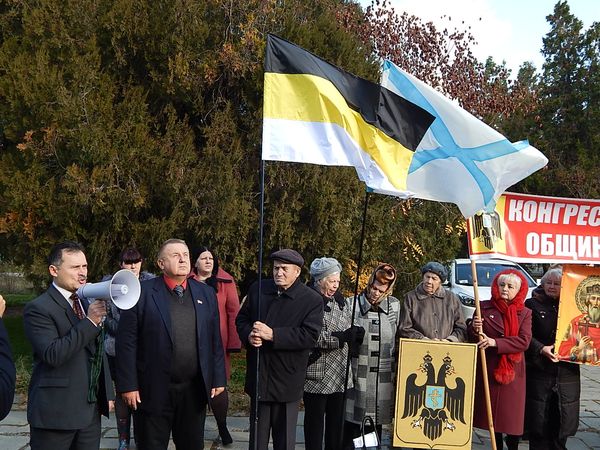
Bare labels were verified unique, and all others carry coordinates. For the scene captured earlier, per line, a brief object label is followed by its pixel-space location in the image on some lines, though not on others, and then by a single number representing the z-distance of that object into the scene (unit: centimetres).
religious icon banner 570
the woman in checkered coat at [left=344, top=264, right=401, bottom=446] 566
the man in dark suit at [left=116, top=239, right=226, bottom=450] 456
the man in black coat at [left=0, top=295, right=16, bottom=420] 254
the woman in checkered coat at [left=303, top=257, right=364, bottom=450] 548
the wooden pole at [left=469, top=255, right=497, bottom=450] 528
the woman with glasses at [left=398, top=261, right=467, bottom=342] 568
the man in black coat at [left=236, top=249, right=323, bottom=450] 490
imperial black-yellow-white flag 472
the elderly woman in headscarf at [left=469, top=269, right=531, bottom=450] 567
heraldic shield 536
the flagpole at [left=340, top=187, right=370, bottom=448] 531
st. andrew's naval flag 518
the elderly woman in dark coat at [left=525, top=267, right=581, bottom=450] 576
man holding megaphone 387
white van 1276
